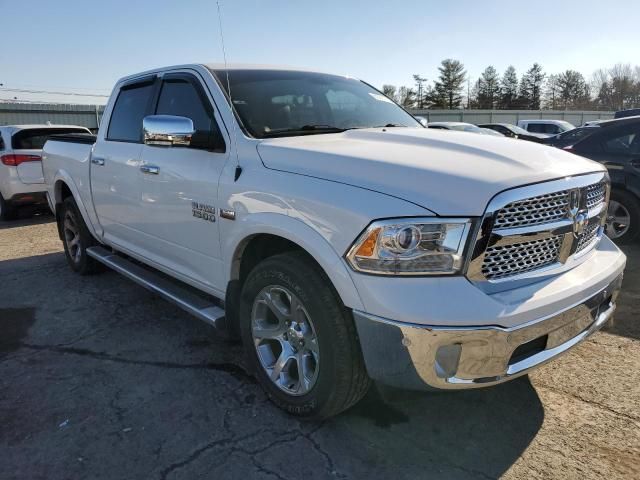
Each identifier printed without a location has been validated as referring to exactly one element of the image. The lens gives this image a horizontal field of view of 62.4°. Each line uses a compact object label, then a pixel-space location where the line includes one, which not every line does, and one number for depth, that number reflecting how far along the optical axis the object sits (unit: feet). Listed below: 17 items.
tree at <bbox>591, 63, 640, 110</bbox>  235.95
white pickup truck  7.29
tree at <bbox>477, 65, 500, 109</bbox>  251.19
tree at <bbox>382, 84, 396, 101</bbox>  200.48
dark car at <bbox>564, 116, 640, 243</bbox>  20.58
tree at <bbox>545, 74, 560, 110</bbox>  252.21
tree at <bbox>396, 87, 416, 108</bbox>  233.49
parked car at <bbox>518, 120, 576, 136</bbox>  70.44
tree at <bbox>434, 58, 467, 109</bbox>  246.47
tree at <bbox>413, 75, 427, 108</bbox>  245.45
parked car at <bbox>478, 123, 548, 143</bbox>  66.33
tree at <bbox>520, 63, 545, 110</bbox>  250.37
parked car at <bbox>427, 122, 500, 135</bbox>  48.57
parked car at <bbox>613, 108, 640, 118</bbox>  45.70
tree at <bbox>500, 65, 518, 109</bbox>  250.37
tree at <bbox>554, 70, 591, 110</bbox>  248.32
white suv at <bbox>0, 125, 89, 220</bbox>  30.78
